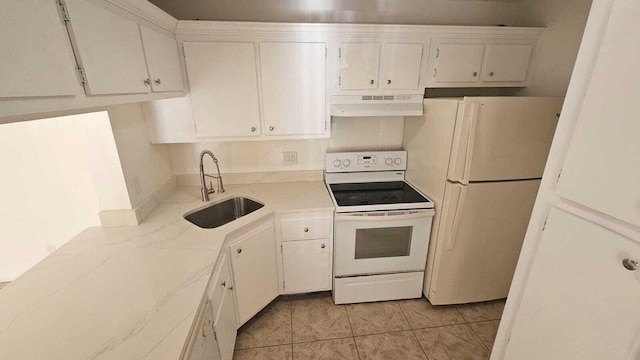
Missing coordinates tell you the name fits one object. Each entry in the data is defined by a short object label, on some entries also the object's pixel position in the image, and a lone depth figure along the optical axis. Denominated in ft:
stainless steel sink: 6.38
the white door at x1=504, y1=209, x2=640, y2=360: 2.77
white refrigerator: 5.37
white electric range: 6.32
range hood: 6.31
